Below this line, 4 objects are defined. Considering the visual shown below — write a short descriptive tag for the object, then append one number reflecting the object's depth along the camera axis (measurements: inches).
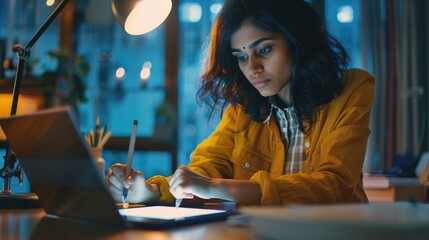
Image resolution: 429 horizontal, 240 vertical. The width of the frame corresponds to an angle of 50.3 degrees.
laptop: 25.3
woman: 43.6
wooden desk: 24.2
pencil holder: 59.6
